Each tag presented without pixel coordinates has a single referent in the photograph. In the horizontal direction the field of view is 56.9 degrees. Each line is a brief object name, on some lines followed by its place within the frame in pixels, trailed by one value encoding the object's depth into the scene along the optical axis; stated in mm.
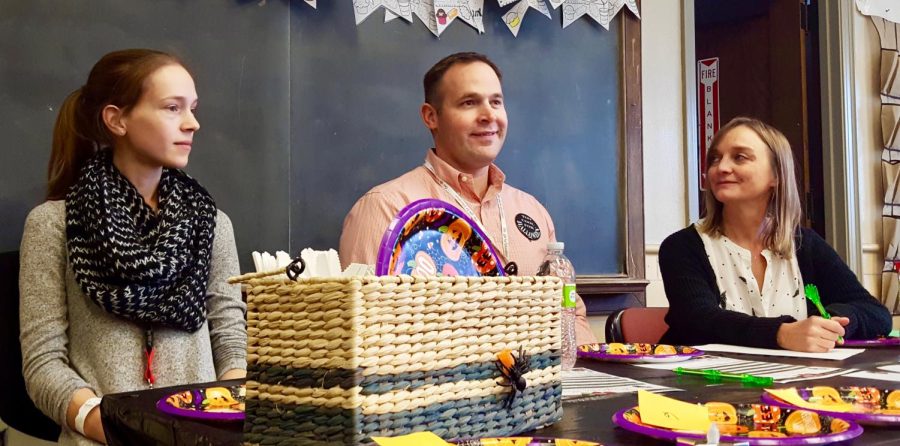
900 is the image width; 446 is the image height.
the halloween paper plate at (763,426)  750
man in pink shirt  2267
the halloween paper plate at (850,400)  928
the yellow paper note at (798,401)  946
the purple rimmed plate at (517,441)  723
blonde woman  2098
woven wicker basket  698
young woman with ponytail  1642
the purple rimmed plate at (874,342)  1881
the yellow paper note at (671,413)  811
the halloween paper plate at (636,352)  1488
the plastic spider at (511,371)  803
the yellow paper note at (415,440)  666
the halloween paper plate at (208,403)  915
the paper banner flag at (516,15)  2984
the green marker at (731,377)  1217
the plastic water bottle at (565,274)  1271
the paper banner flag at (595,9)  3127
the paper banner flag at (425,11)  2723
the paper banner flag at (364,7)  2580
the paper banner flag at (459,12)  2781
